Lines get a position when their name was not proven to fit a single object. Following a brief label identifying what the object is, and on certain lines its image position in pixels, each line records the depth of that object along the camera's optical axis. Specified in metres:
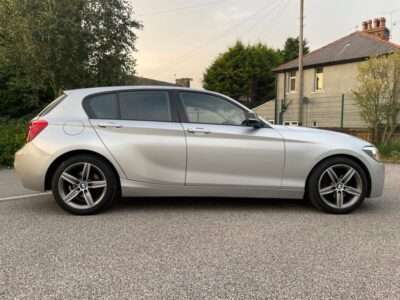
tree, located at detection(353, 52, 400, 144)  12.91
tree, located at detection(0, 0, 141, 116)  13.44
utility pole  19.92
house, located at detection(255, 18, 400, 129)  22.45
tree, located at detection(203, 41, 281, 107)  40.59
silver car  4.71
